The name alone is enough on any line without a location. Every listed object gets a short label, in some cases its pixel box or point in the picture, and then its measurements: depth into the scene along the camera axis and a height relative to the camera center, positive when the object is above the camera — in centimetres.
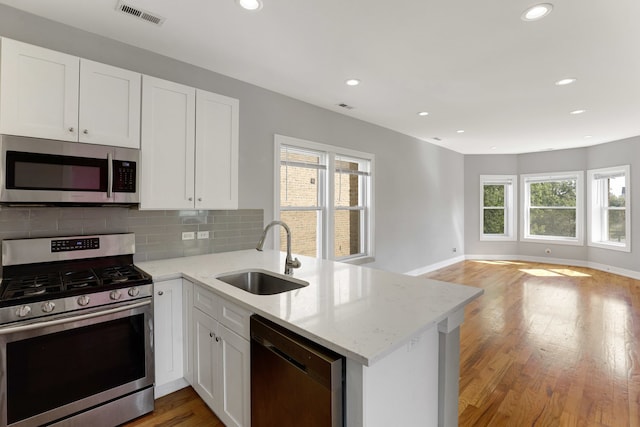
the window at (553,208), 699 +20
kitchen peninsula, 110 -45
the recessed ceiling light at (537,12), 197 +136
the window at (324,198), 373 +24
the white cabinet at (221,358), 162 -84
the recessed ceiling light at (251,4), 194 +136
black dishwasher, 110 -67
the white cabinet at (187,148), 227 +54
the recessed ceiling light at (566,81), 311 +140
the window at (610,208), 598 +18
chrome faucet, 205 -31
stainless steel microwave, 177 +27
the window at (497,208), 779 +21
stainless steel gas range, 158 -69
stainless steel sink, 209 -48
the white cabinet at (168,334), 210 -83
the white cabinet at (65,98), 176 +74
